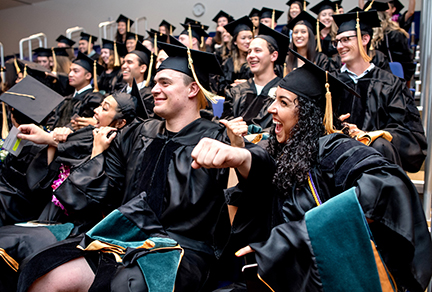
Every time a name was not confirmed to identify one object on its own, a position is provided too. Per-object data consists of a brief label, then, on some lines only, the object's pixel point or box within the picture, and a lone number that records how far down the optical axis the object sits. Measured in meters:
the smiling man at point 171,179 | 1.83
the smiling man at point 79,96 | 5.03
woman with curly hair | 1.31
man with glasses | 3.15
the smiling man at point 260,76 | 3.79
